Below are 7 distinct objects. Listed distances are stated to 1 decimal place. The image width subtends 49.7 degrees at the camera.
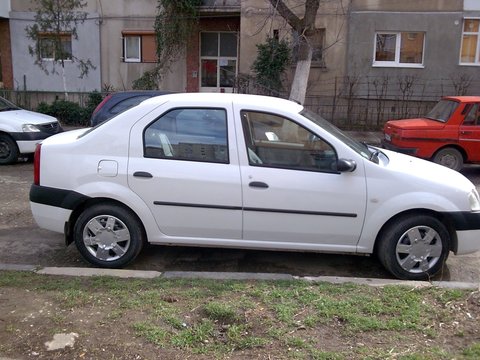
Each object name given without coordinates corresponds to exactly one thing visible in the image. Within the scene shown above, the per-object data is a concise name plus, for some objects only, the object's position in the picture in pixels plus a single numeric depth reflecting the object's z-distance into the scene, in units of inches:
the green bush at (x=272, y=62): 657.6
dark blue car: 357.4
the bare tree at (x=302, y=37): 480.1
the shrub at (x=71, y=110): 673.6
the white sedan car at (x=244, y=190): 183.8
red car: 395.2
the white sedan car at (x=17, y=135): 406.9
